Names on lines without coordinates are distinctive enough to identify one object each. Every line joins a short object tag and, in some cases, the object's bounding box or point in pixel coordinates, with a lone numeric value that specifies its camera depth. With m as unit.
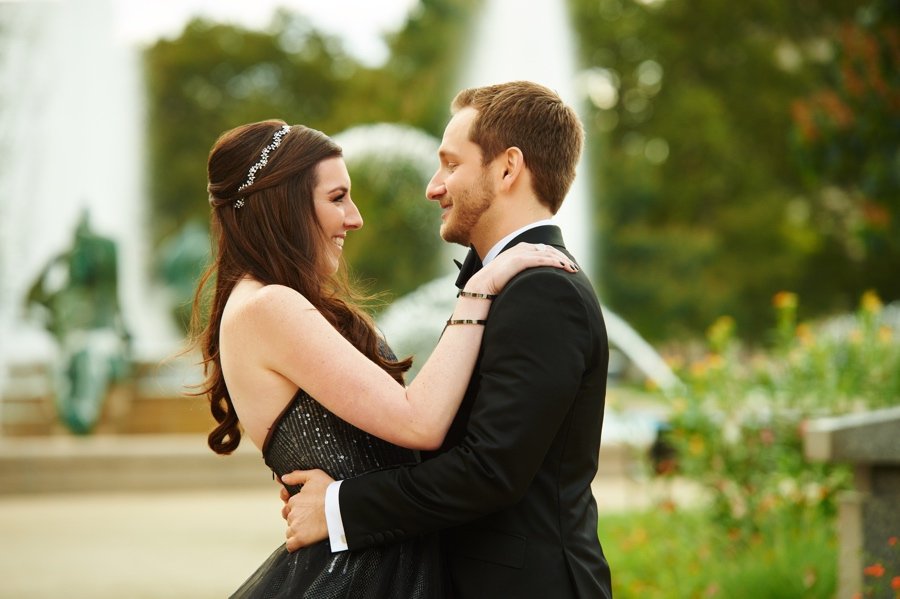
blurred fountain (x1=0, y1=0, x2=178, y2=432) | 24.38
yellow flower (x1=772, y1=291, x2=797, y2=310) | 7.86
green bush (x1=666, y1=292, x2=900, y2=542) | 7.73
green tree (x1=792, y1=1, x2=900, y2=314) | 12.23
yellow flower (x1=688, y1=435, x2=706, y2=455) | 7.98
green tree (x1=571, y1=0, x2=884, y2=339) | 30.39
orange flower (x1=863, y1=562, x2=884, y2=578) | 5.04
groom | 2.85
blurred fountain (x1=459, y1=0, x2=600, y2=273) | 29.20
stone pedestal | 5.46
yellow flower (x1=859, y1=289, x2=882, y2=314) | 8.21
